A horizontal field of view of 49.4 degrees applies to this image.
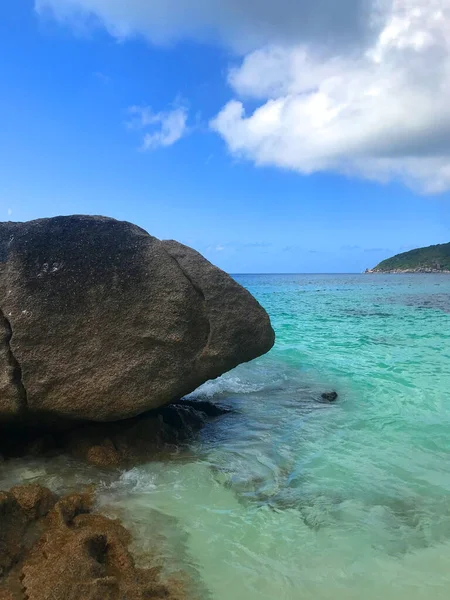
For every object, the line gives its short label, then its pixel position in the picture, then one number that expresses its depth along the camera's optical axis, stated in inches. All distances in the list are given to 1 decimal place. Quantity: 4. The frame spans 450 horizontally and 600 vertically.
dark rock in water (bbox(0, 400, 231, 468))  254.4
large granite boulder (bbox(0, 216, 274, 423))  243.8
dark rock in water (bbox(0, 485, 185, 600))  146.1
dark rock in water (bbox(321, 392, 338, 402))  406.6
